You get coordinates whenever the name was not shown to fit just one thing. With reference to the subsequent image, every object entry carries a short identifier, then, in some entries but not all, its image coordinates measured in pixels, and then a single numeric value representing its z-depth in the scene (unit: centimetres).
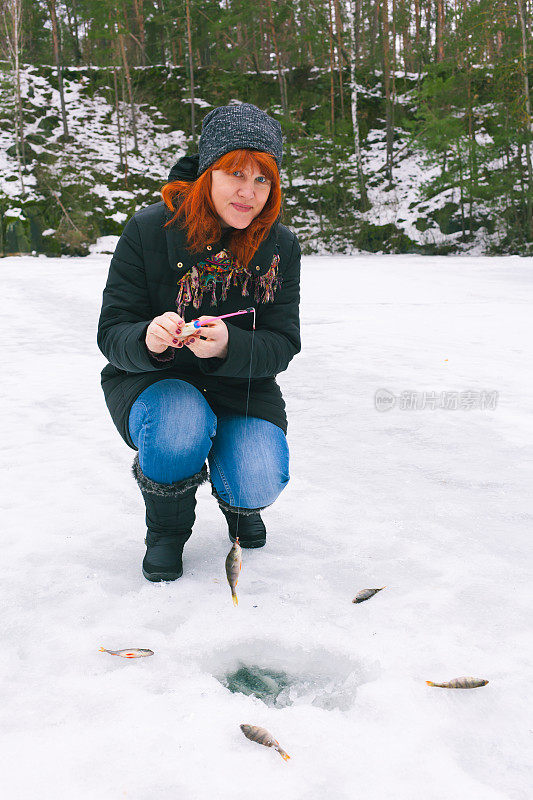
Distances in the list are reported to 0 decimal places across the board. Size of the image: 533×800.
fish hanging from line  169
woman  176
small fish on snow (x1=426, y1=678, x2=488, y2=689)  137
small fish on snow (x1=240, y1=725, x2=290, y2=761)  120
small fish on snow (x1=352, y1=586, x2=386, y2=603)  175
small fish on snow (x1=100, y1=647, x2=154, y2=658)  148
